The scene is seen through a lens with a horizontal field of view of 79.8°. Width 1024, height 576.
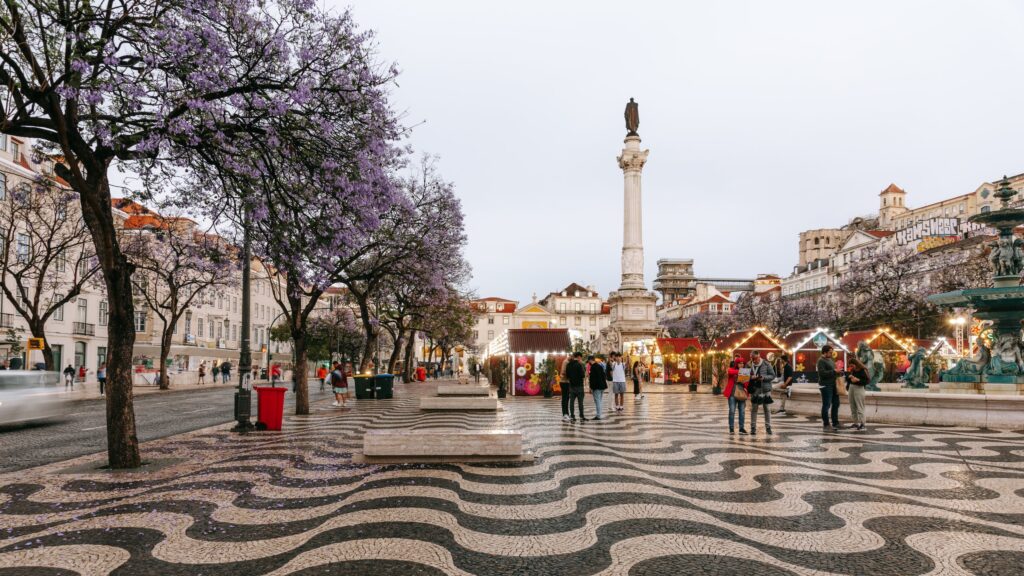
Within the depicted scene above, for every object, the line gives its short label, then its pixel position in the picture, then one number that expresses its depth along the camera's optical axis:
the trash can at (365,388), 26.05
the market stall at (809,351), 30.97
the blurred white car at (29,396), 13.82
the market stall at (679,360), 39.59
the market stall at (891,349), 33.16
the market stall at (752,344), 32.97
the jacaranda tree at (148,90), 7.64
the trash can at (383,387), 26.55
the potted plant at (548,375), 27.97
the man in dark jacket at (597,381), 15.91
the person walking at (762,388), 13.00
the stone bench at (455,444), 8.99
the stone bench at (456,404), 18.41
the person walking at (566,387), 15.99
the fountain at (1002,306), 15.74
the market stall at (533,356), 28.42
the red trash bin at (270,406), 13.70
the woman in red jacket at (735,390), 12.89
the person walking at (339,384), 21.52
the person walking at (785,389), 14.94
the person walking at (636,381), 27.59
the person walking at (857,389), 13.27
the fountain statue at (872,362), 17.08
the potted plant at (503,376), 27.50
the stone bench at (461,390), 21.25
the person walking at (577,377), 15.55
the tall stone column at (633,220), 44.09
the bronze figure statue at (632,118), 47.59
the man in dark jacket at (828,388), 13.72
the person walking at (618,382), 19.36
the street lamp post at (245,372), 13.76
